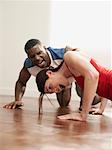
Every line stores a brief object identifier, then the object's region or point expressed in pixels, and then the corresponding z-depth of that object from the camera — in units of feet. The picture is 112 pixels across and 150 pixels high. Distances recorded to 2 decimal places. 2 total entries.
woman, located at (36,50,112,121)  6.15
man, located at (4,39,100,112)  7.49
